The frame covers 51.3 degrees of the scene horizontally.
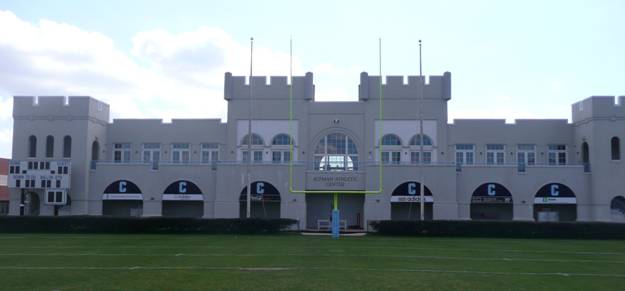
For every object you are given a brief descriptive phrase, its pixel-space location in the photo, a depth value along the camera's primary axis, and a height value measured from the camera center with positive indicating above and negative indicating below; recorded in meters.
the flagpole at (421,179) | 41.39 +1.32
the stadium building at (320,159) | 44.50 +2.92
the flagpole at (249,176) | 41.47 +1.48
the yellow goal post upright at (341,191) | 35.56 +1.96
